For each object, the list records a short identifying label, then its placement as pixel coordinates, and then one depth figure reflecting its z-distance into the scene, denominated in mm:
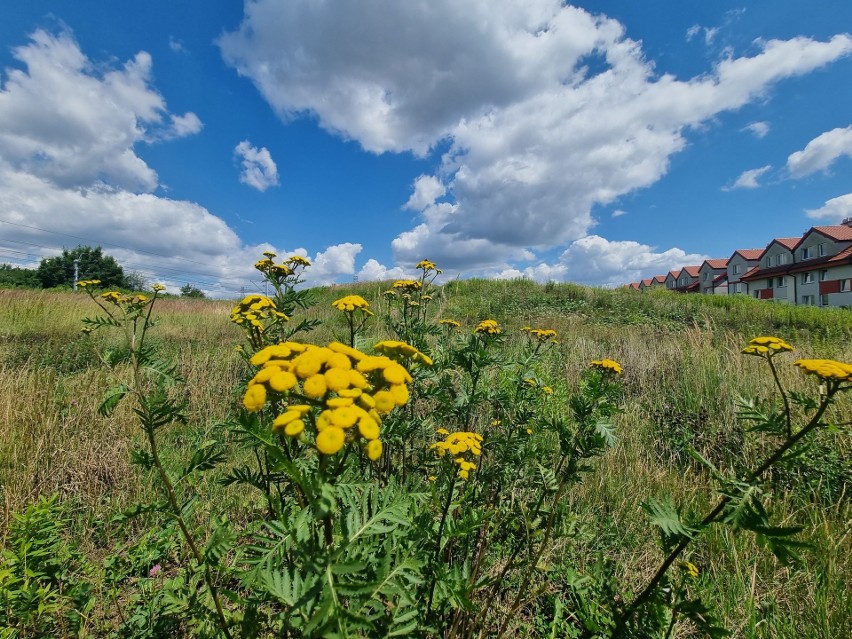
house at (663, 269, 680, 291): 55312
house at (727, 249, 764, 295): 39594
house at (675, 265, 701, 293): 51547
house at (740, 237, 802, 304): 31750
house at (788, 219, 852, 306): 26469
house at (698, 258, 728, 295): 44125
